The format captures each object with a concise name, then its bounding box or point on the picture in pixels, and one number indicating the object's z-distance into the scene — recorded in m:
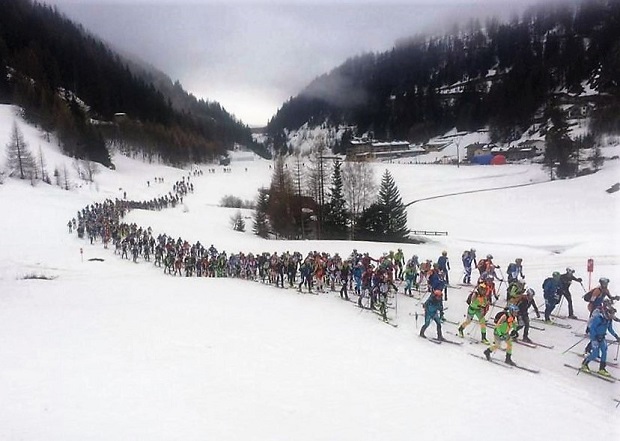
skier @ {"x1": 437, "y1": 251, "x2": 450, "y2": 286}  14.33
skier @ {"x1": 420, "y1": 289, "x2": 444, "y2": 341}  9.80
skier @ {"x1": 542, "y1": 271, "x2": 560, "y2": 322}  10.76
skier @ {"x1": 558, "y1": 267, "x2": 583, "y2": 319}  10.78
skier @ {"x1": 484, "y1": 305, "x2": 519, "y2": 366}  8.33
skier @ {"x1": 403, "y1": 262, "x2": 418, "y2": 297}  14.16
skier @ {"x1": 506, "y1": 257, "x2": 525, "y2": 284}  12.41
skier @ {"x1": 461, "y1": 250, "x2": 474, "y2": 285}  14.98
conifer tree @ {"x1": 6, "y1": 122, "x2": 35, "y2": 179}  43.50
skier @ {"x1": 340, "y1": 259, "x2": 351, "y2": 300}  14.52
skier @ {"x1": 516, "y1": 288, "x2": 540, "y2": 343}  9.27
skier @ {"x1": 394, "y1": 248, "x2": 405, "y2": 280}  16.07
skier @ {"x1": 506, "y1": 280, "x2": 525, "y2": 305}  9.47
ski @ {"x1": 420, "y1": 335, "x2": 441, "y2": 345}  9.70
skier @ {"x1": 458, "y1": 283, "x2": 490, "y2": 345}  9.45
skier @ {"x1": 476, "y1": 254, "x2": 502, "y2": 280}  12.16
